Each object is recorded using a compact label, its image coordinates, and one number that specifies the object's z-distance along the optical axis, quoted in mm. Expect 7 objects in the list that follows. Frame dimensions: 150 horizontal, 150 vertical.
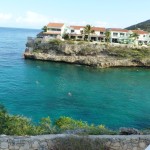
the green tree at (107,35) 65819
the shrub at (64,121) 17511
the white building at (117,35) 69521
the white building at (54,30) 68241
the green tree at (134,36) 66342
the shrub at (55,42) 60444
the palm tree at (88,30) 66305
